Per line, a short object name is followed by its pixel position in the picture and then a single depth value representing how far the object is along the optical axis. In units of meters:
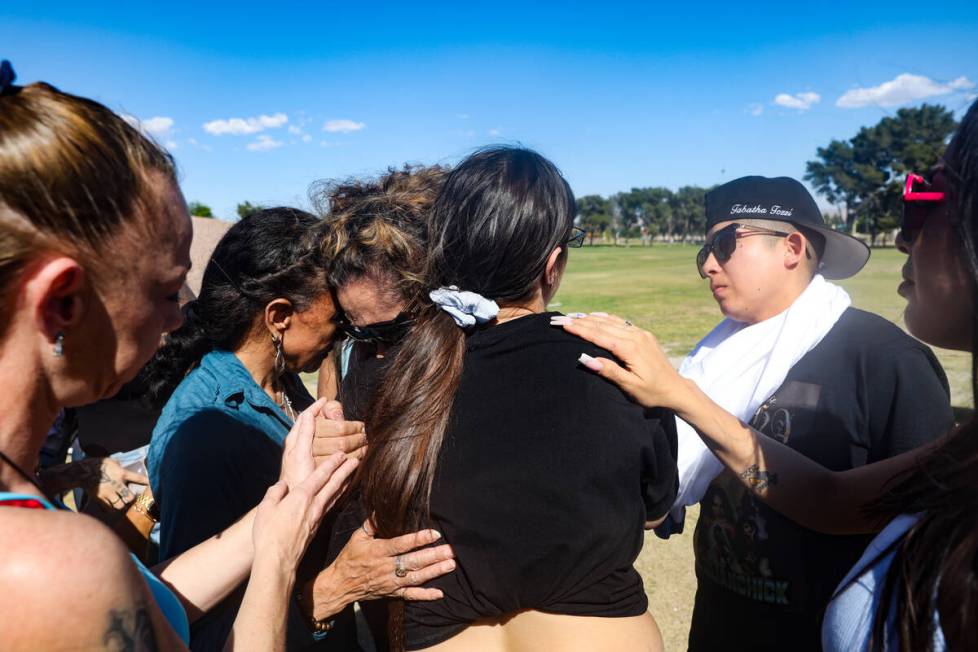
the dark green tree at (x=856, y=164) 59.94
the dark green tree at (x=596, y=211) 106.00
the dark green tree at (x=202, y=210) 32.41
